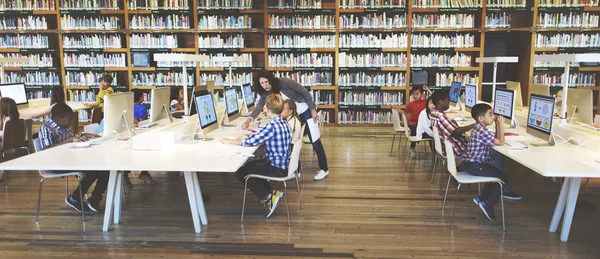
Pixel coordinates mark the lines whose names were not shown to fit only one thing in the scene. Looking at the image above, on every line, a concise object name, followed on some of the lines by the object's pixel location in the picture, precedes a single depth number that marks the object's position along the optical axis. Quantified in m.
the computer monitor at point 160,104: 4.67
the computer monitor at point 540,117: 3.80
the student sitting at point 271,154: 3.69
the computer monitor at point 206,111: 3.99
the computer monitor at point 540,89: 5.77
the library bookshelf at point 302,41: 8.58
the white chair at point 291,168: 3.59
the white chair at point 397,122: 6.08
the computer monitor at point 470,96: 6.23
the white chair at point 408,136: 5.49
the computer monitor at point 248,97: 6.16
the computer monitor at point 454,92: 7.15
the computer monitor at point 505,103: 4.77
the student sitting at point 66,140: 3.93
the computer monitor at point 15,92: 6.68
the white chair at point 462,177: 3.46
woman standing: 4.95
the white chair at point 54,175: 3.65
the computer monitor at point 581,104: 4.64
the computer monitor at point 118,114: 3.90
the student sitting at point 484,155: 3.73
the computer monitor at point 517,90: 6.33
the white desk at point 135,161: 3.10
